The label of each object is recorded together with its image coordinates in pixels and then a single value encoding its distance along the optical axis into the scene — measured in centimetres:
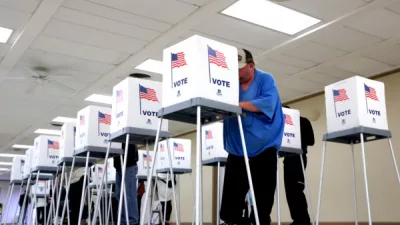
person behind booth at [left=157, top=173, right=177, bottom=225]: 666
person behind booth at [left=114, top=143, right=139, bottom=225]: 316
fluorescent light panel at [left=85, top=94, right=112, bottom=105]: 707
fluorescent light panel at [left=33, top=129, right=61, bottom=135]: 967
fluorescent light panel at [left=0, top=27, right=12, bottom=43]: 450
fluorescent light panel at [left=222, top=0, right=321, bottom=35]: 392
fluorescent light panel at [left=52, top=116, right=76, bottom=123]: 855
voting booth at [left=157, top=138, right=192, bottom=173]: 494
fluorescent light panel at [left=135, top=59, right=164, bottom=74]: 549
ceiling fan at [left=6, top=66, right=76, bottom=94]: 569
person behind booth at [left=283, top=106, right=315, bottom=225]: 367
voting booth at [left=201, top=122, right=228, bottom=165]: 427
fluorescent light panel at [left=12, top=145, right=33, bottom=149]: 1165
